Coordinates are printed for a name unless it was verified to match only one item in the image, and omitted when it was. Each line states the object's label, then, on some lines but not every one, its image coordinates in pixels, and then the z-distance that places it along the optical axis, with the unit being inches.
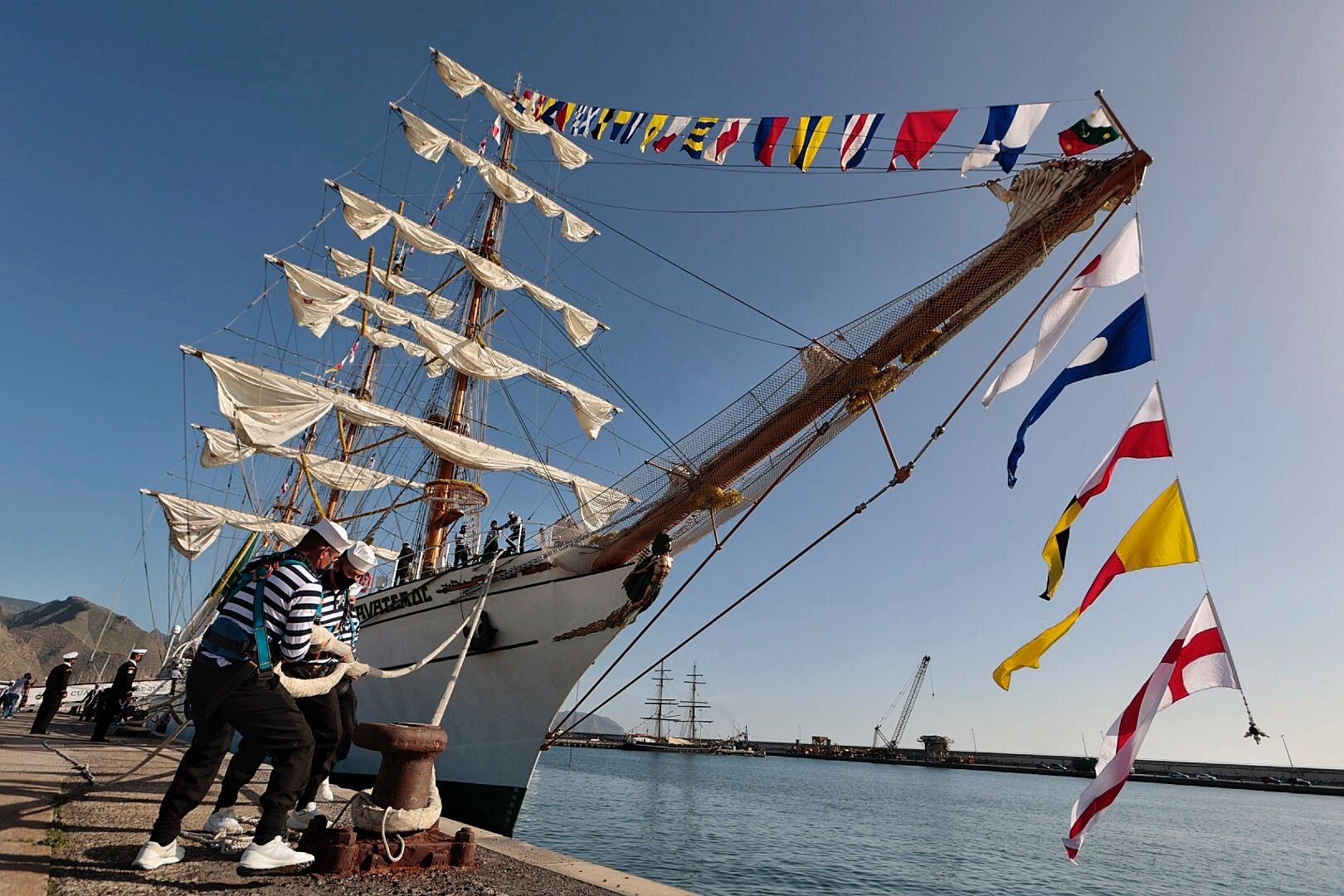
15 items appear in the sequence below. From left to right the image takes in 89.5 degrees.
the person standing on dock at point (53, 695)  494.9
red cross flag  173.0
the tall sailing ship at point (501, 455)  324.5
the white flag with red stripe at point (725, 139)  460.4
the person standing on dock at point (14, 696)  769.4
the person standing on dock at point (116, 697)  456.4
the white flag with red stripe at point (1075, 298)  242.5
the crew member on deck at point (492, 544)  549.6
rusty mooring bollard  159.8
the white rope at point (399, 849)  150.5
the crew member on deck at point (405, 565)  704.4
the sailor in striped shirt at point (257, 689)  146.3
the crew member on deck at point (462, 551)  597.6
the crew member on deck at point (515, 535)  533.2
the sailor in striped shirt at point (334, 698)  179.5
